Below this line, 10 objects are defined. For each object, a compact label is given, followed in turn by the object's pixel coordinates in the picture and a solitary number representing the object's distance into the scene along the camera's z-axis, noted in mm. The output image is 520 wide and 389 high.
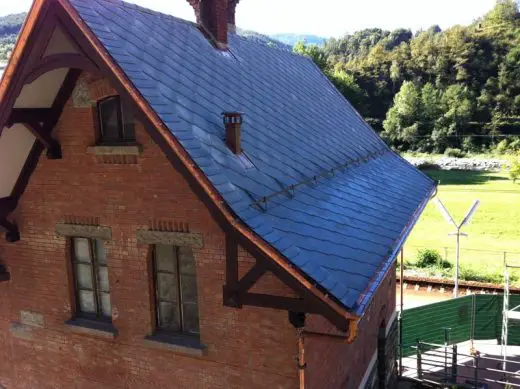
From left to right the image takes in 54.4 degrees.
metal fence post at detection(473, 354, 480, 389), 12012
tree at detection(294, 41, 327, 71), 54875
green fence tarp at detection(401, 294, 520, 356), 15344
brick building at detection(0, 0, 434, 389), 5922
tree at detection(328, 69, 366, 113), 69956
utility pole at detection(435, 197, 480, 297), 17344
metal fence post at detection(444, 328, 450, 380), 14116
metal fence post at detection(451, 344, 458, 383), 12653
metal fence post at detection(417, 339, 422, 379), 12731
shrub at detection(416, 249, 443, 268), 23906
